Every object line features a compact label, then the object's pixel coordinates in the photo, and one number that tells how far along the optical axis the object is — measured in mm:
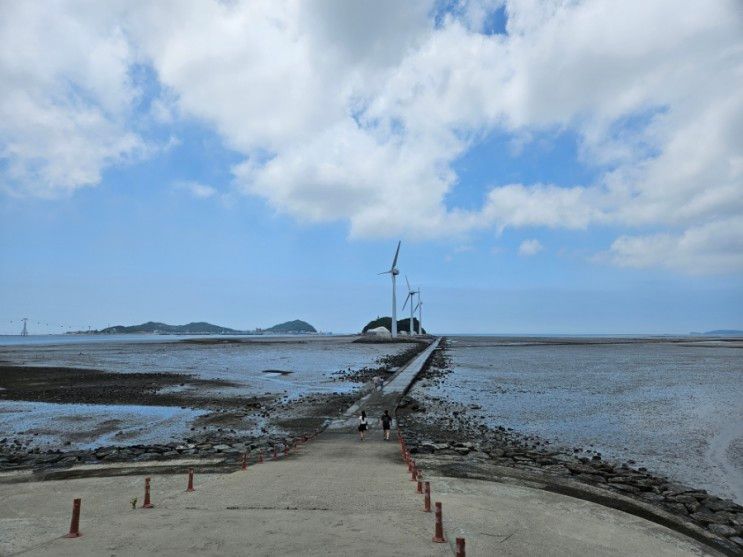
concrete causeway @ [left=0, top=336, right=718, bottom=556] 8945
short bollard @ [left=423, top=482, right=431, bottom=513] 10961
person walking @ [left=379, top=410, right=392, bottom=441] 22322
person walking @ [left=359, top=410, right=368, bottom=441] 22344
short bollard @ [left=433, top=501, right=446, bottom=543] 9039
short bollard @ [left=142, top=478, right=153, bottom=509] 11633
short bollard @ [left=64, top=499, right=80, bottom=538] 9406
